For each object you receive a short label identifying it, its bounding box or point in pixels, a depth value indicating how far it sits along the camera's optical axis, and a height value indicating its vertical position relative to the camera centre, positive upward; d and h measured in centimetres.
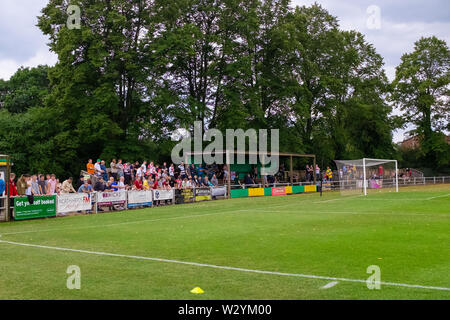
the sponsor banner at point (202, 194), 3075 -149
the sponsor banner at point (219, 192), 3242 -140
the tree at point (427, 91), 6133 +1089
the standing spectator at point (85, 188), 2322 -73
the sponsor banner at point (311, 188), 4282 -165
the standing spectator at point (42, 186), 2250 -57
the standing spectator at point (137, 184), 2730 -67
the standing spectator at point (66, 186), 2357 -64
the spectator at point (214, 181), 3375 -64
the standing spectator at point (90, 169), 2577 +29
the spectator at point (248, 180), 3653 -66
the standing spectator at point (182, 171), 3185 +13
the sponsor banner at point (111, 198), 2367 -131
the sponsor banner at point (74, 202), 2150 -137
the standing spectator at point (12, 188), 2011 -58
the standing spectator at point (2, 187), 1928 -50
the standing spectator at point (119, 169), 2729 +28
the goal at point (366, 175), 3812 -47
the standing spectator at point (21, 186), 2102 -51
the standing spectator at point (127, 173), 2809 +4
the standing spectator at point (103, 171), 2617 +14
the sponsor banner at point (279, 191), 3797 -168
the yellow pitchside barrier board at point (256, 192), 3563 -163
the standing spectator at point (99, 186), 2392 -64
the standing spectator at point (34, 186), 2180 -55
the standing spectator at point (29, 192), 2000 -79
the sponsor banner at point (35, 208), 1961 -149
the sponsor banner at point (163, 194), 2722 -132
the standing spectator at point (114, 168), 2781 +32
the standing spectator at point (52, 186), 2302 -59
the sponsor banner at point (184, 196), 2909 -150
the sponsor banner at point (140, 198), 2541 -145
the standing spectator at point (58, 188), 2410 -73
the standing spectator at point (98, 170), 2572 +23
